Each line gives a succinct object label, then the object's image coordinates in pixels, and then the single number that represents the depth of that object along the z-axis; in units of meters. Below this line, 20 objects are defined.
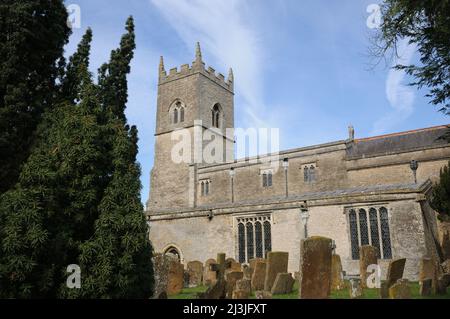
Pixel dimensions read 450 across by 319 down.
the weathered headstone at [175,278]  12.13
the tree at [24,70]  7.85
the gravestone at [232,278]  10.32
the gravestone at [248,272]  12.34
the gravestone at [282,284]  10.16
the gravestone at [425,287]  8.92
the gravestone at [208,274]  13.53
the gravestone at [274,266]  11.01
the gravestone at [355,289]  9.02
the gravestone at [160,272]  11.38
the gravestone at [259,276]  11.36
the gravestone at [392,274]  8.12
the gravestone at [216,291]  8.47
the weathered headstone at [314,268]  8.08
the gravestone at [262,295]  8.59
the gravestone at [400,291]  7.60
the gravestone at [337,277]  10.81
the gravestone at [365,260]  11.05
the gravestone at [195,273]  14.47
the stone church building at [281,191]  13.73
